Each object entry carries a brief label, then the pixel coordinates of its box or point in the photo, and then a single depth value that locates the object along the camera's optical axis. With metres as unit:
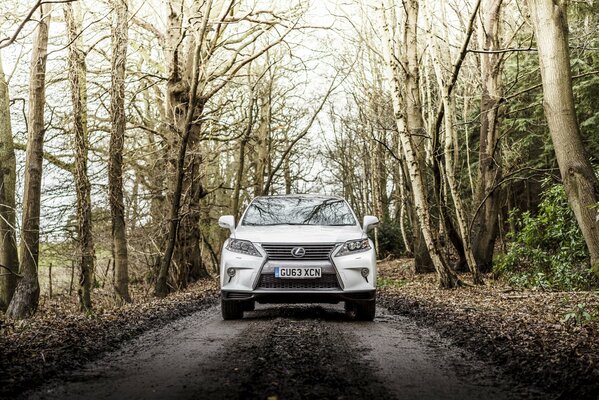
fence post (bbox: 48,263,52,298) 19.16
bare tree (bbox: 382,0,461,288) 12.69
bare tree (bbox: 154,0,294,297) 13.50
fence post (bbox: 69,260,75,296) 18.92
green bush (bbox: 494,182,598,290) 12.86
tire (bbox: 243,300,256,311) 9.41
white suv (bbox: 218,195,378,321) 8.04
